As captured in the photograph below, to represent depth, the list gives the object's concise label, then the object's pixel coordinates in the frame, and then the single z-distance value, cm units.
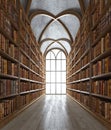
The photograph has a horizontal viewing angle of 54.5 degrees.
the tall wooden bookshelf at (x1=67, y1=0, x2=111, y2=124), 222
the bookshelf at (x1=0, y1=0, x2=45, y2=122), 232
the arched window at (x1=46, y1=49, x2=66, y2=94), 1064
